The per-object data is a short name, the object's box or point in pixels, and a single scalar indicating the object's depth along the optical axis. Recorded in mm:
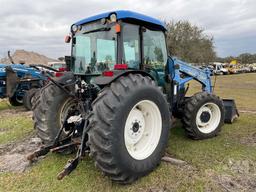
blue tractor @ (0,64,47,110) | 6962
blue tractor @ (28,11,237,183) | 2329
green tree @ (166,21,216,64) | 26063
